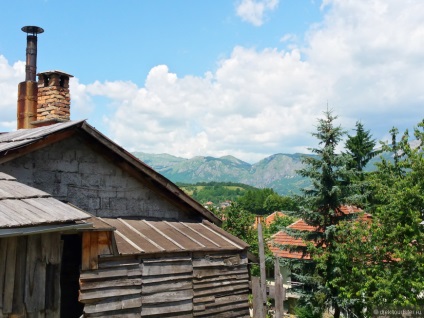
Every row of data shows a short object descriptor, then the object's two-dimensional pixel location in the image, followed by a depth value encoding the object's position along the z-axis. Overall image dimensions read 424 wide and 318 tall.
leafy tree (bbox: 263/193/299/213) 119.68
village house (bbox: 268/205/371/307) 20.55
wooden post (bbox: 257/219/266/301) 10.82
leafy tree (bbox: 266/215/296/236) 51.43
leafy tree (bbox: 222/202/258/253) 32.50
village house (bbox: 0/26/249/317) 6.65
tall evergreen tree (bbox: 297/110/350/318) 19.19
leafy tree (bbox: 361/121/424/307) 15.49
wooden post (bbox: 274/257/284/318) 10.87
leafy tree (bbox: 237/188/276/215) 124.88
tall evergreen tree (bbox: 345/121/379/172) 32.34
